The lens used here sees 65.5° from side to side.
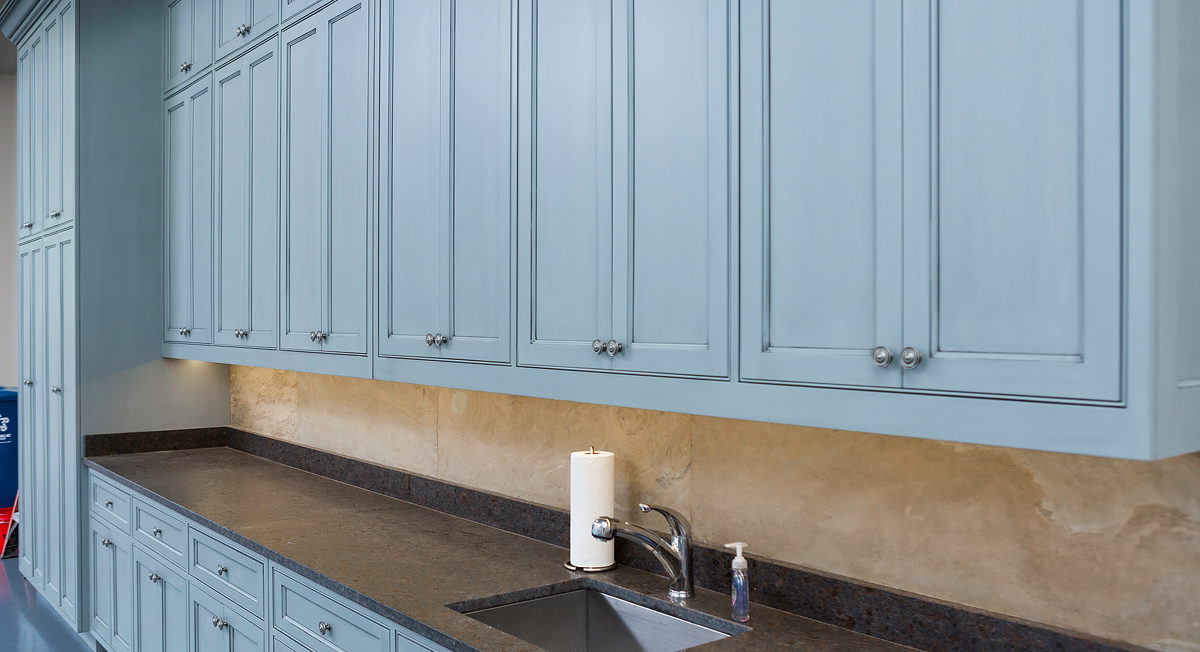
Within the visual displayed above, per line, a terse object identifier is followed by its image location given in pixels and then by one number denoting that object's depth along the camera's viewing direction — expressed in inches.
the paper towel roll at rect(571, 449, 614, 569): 85.7
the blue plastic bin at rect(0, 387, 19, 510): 244.1
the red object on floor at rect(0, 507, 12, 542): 227.6
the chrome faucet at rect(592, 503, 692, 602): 77.7
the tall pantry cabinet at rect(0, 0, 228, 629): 157.0
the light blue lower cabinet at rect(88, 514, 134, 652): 142.5
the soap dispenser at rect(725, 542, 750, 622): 71.6
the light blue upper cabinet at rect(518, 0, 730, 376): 64.5
